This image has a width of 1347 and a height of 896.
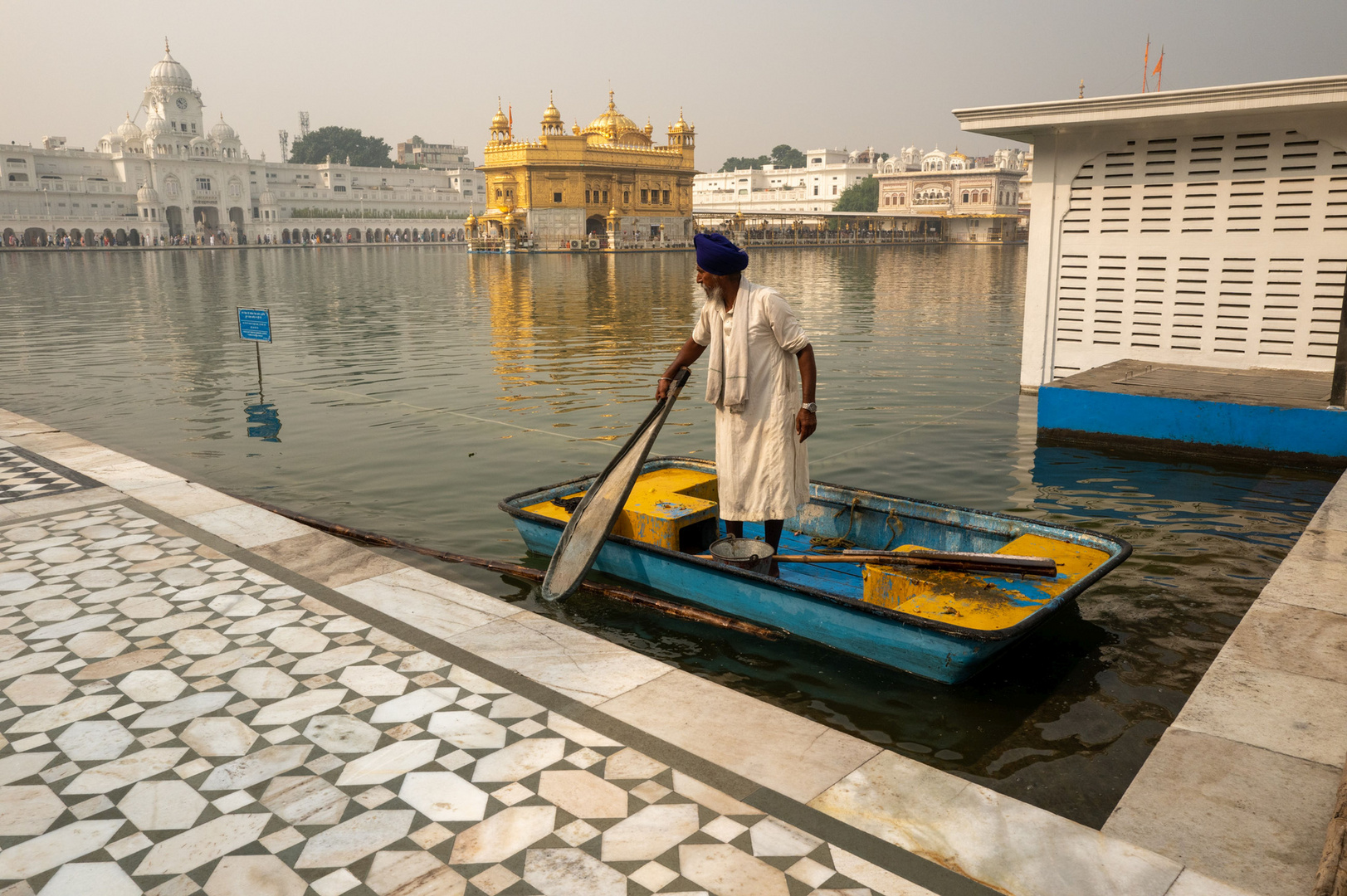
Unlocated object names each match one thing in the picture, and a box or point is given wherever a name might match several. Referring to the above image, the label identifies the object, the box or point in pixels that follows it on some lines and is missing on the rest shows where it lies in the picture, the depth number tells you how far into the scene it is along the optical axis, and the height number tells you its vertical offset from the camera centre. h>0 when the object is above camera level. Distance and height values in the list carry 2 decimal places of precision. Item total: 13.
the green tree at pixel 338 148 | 108.88 +12.20
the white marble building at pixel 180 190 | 70.50 +5.51
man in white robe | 4.42 -0.63
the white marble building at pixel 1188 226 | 8.16 +0.20
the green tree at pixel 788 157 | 142.95 +14.12
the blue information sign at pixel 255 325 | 10.58 -0.75
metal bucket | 4.54 -1.42
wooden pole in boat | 4.04 -1.33
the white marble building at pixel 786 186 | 105.94 +7.53
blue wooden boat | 3.84 -1.45
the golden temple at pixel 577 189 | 63.94 +4.42
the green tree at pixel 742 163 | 142.25 +13.16
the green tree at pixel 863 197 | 99.50 +5.60
